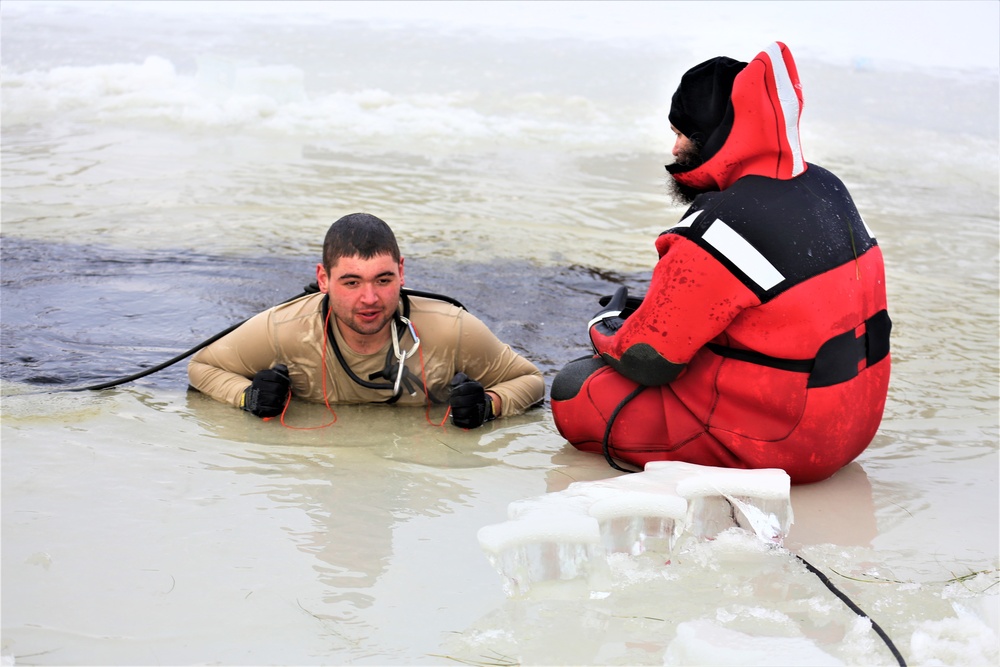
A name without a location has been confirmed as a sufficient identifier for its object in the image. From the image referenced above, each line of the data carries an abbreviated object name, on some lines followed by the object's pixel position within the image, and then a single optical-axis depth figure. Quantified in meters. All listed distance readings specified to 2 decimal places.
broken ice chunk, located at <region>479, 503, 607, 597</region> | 2.75
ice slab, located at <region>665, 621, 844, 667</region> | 2.47
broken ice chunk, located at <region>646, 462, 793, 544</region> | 3.17
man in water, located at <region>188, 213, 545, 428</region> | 4.09
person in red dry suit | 3.41
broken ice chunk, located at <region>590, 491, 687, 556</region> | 3.03
